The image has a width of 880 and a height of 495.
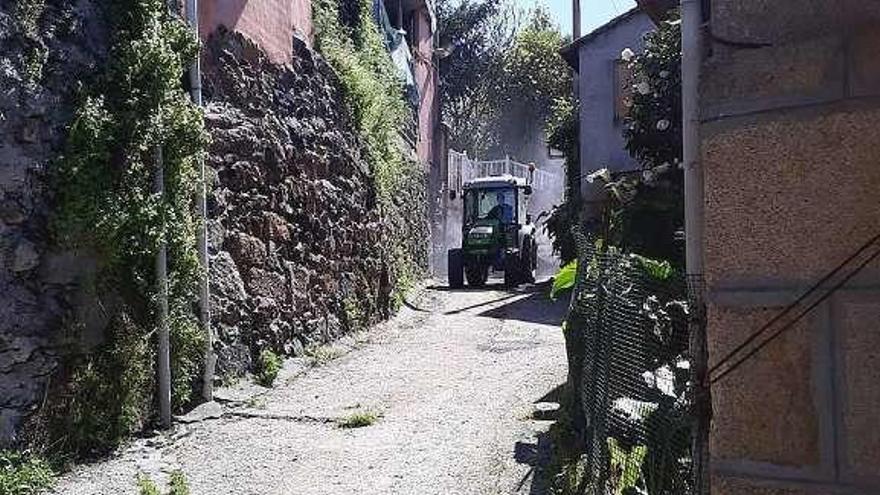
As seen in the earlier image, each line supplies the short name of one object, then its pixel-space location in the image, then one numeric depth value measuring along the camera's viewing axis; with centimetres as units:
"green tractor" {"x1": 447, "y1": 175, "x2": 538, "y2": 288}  1927
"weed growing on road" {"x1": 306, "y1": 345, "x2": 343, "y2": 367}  941
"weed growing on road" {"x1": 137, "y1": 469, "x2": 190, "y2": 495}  484
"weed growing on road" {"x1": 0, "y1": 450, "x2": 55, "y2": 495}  497
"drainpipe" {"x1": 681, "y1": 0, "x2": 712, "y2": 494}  207
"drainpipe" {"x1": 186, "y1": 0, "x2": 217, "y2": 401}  700
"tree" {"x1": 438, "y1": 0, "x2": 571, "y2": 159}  3353
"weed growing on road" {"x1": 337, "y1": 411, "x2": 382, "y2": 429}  675
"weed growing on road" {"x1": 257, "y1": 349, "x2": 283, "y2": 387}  811
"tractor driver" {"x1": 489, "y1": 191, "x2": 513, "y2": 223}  1995
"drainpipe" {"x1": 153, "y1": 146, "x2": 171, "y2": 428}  631
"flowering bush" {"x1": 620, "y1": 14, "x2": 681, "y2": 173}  945
